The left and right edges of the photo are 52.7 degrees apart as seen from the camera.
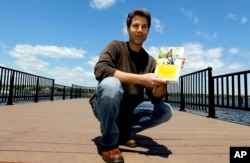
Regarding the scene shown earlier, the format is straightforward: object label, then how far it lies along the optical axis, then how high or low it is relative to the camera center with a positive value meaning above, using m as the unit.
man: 2.04 +0.02
